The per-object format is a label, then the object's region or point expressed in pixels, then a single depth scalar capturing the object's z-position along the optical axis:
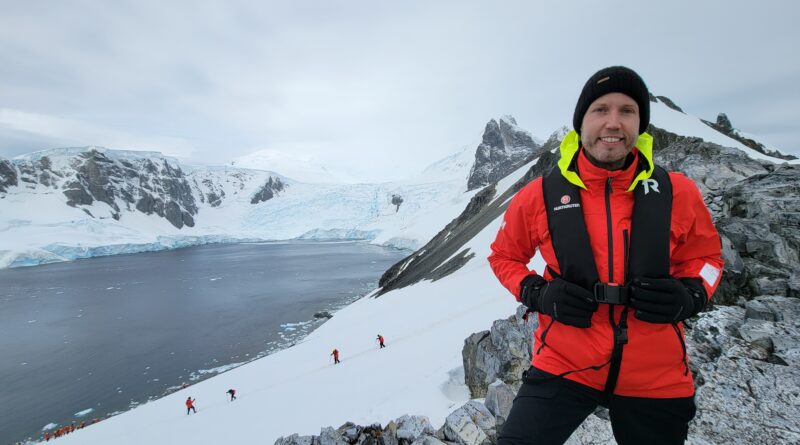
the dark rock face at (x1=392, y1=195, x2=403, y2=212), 138.00
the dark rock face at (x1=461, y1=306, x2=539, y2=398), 8.17
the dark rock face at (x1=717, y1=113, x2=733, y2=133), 43.50
